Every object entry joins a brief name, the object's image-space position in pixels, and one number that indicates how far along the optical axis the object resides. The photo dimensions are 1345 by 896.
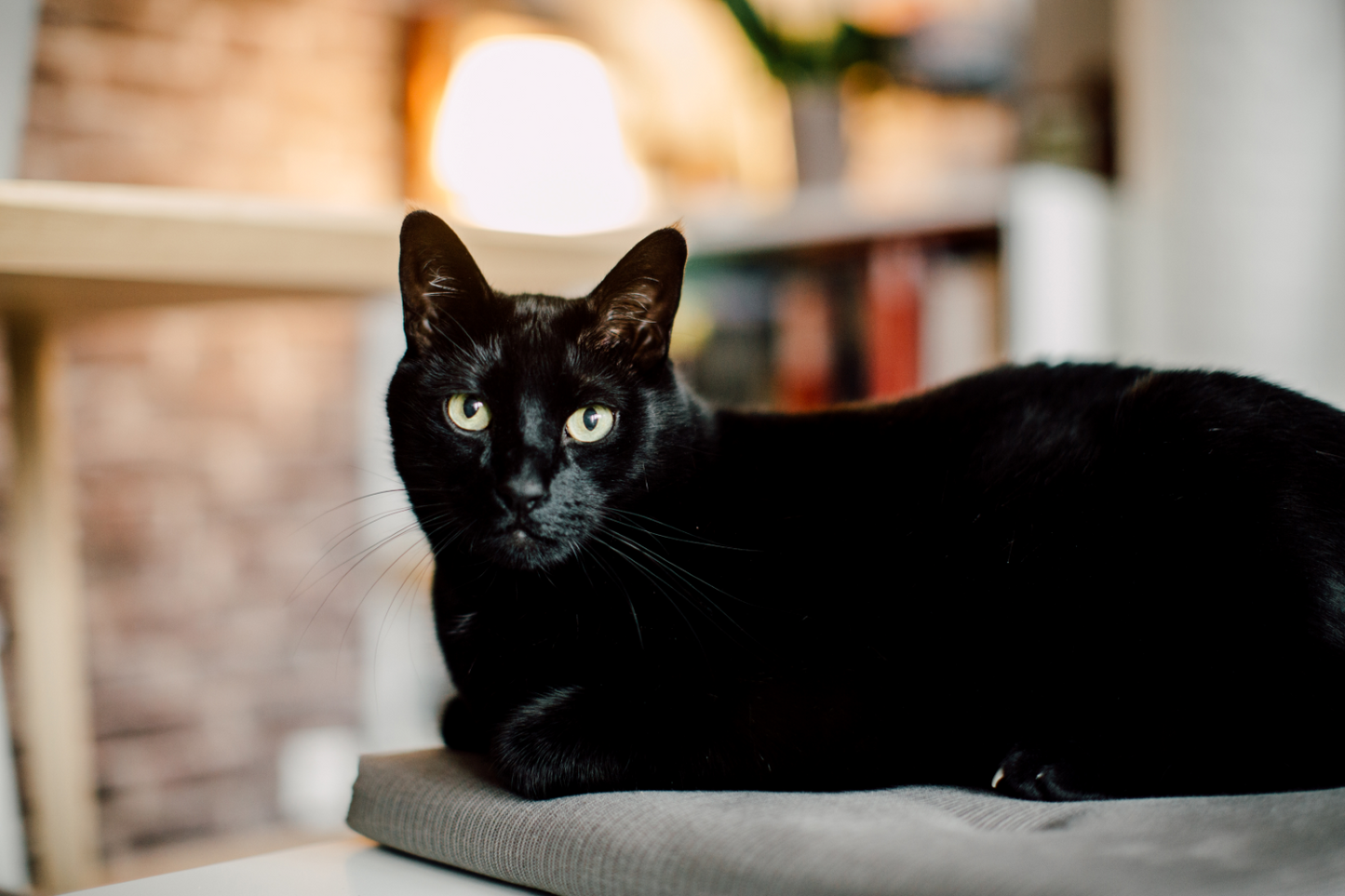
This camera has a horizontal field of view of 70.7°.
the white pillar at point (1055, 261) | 1.64
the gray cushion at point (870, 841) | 0.45
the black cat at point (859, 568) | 0.62
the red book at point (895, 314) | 1.82
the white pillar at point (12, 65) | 0.83
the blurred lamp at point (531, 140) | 1.89
